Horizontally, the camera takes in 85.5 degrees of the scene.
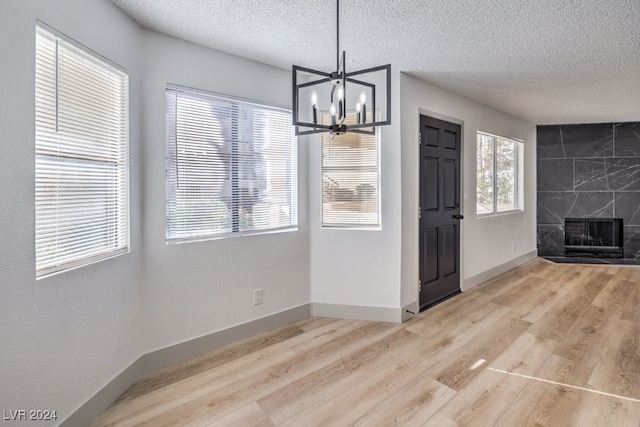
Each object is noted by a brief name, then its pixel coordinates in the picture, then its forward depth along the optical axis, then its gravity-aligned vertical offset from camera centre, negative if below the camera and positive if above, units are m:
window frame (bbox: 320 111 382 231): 3.60 +0.24
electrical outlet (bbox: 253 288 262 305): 3.25 -0.82
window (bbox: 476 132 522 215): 5.12 +0.56
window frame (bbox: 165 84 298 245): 2.75 +0.33
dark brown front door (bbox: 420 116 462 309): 3.95 -0.01
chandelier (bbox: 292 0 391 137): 3.52 +1.15
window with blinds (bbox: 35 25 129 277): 1.79 +0.32
